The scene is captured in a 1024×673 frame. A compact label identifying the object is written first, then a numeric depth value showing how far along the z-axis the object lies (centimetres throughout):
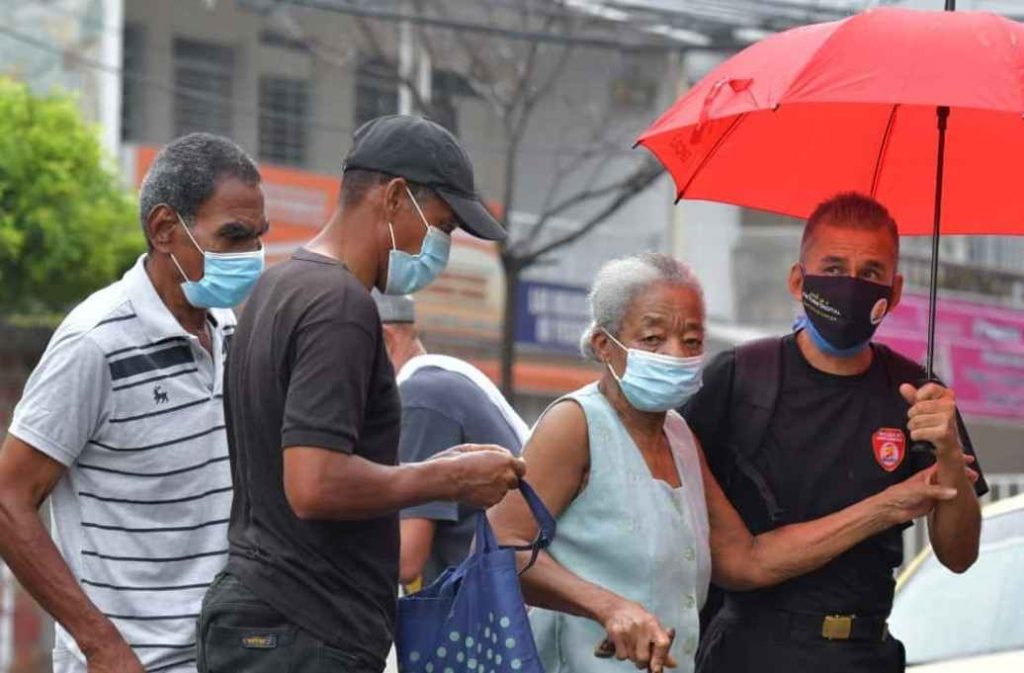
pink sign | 3702
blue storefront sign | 3710
